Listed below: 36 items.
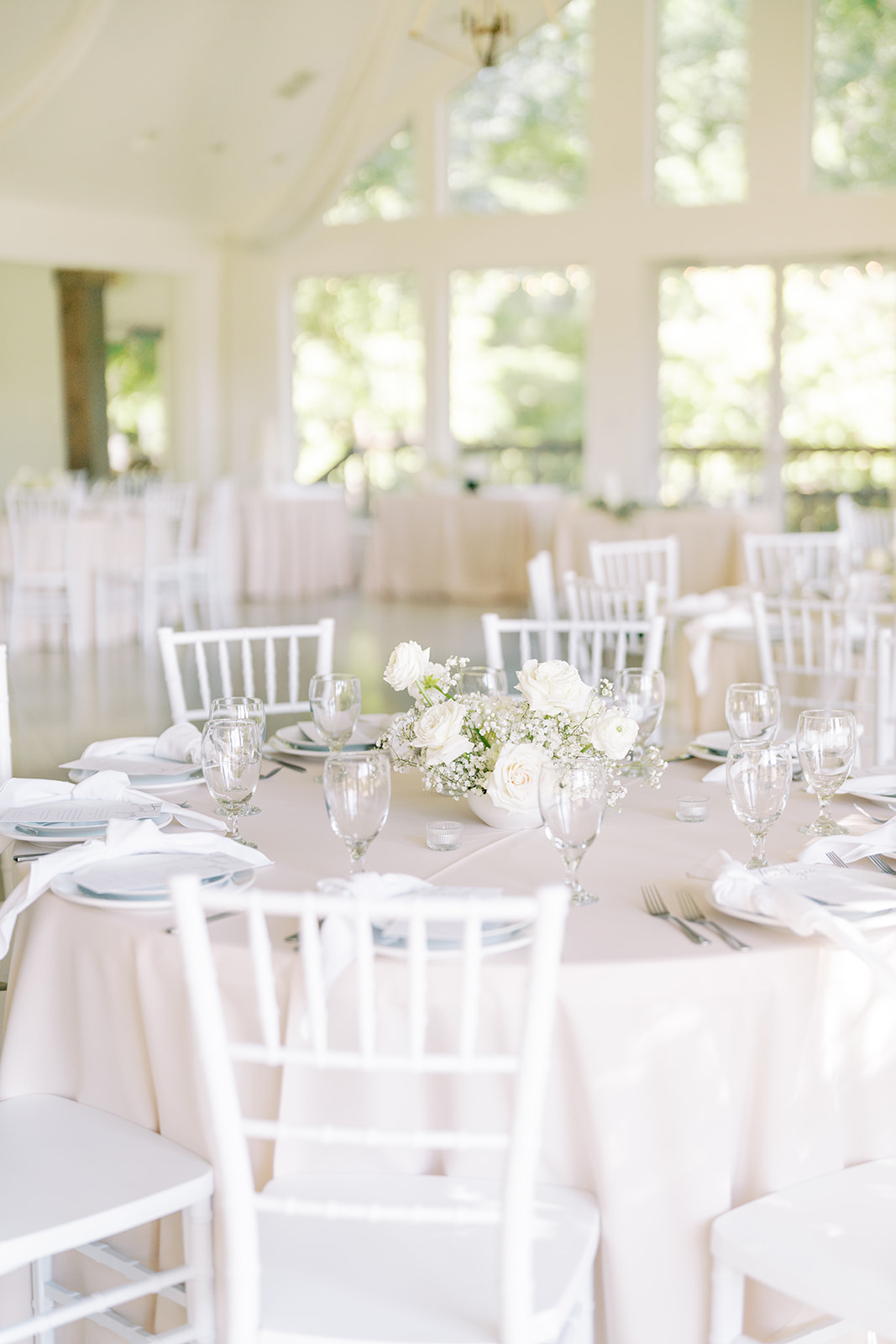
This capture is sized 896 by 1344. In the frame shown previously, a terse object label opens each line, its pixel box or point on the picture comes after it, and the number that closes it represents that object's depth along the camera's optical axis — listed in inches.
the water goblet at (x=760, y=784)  77.0
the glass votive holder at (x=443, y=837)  83.4
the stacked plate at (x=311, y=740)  105.5
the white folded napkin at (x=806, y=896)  65.0
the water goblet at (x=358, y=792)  72.2
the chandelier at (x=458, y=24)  443.8
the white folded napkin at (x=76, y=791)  91.6
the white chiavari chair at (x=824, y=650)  158.7
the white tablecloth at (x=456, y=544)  419.5
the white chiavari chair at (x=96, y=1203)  65.0
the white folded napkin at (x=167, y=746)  102.4
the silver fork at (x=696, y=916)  67.4
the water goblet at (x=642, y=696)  97.8
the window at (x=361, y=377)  496.1
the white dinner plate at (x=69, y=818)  85.7
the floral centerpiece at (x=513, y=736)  83.5
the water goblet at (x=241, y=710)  90.9
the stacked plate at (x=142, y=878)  72.3
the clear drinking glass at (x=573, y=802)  69.6
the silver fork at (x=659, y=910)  68.5
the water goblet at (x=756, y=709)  96.2
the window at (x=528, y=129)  454.9
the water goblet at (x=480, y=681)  98.7
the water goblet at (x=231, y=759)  82.4
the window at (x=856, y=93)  418.0
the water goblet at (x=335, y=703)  96.7
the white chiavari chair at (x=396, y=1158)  55.2
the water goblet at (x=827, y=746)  84.7
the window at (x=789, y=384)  430.0
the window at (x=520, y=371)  472.1
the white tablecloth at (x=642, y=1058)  65.2
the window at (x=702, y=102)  434.0
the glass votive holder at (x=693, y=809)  90.3
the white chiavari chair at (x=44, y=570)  328.5
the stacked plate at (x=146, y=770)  98.2
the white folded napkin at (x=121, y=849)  75.4
